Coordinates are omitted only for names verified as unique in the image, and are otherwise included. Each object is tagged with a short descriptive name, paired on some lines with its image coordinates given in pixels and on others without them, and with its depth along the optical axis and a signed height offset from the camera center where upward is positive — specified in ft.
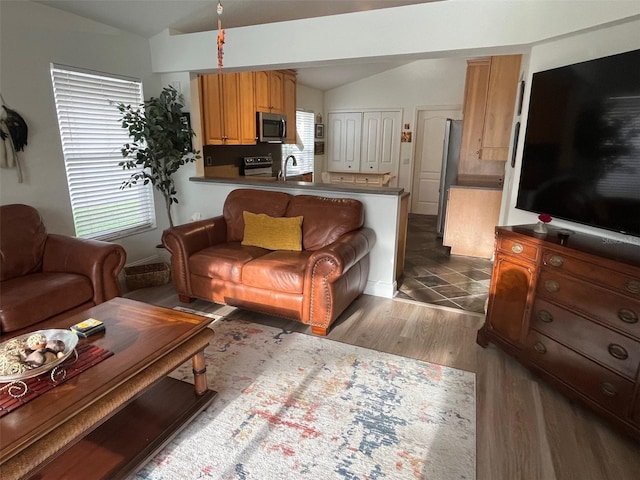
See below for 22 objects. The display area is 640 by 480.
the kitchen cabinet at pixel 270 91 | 16.29 +2.63
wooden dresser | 5.63 -2.74
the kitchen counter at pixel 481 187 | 14.20 -1.30
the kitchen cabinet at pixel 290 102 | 18.39 +2.42
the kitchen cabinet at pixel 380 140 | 23.25 +0.70
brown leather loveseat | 8.77 -2.72
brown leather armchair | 7.89 -2.74
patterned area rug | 5.36 -4.41
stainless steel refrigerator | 16.70 -0.31
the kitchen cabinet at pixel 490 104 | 13.53 +1.79
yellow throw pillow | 10.53 -2.30
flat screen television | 6.15 +0.18
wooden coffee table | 3.98 -3.02
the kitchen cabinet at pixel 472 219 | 14.34 -2.60
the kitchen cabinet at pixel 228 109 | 13.82 +1.59
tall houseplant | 11.35 +0.31
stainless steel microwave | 16.35 +1.04
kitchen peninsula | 10.74 -1.99
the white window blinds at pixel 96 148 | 10.62 +0.02
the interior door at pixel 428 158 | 22.15 -0.38
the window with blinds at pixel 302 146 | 22.43 +0.27
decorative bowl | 4.42 -2.62
